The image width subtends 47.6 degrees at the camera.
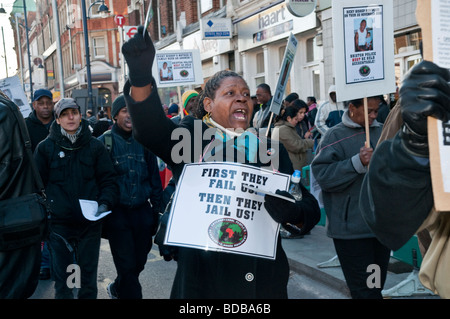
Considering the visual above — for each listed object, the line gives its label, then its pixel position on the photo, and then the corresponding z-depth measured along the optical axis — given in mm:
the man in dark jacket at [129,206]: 4570
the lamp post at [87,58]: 21856
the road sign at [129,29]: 15387
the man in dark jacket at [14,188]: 2787
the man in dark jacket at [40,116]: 5914
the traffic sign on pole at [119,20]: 22125
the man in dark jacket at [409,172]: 1298
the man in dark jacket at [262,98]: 8338
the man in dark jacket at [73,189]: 4367
